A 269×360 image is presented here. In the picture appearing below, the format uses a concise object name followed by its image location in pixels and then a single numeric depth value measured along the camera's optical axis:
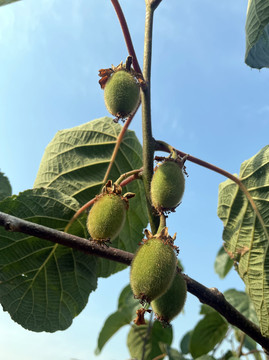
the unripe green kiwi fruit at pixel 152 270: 0.18
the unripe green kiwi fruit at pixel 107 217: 0.20
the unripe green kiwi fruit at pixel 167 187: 0.20
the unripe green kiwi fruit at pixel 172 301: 0.19
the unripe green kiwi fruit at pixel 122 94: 0.22
